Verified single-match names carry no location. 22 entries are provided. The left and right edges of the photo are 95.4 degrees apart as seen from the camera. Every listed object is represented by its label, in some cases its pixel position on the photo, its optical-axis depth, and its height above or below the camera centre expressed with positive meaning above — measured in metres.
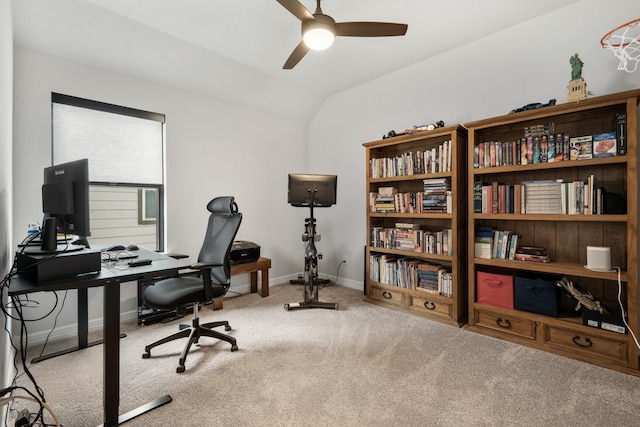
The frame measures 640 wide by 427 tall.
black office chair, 2.08 -0.55
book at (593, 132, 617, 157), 2.07 +0.50
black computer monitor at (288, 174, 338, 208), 3.39 +0.30
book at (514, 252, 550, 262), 2.39 -0.37
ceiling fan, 1.91 +1.30
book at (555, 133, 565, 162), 2.29 +0.52
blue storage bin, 2.29 -0.66
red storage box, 2.50 -0.67
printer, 3.45 -0.45
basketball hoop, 2.18 +1.29
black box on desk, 1.38 -0.24
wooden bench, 3.45 -0.67
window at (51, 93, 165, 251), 2.69 +0.57
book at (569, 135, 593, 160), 2.17 +0.50
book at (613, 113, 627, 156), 2.01 +0.56
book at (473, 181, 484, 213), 2.69 +0.15
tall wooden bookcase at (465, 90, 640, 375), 1.98 -0.18
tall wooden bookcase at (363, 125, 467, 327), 2.82 -0.06
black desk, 1.44 -0.55
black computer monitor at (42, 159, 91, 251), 1.51 +0.07
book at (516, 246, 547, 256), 2.43 -0.31
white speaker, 2.08 -0.33
